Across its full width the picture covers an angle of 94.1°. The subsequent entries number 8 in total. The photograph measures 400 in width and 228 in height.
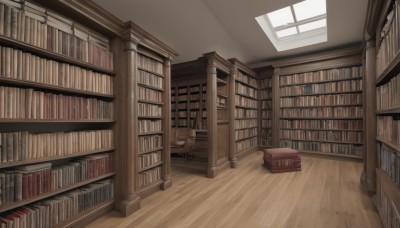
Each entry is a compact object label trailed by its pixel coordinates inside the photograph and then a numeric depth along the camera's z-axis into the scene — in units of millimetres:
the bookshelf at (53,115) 1371
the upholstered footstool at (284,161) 3471
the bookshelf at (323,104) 4125
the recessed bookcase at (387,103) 1372
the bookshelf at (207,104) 3373
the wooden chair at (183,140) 4312
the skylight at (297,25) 3494
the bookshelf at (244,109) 4032
